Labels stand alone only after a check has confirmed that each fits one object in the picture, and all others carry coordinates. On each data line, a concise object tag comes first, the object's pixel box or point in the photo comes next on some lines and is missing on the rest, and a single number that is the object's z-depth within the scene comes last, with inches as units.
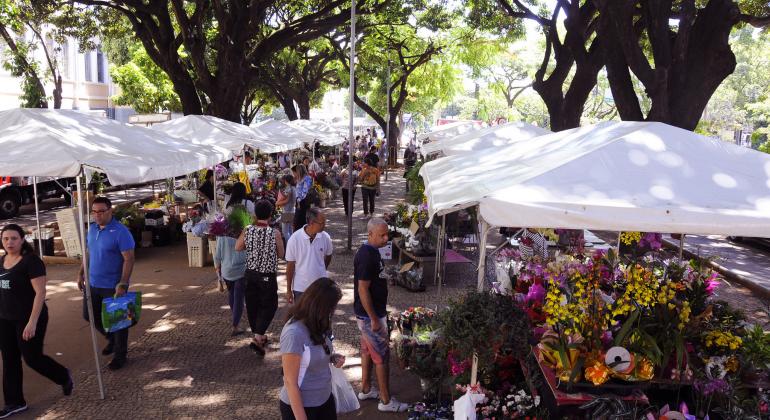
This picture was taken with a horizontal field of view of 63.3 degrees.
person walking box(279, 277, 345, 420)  136.9
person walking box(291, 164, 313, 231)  438.0
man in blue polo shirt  236.5
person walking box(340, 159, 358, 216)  483.4
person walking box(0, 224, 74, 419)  196.9
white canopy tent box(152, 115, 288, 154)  487.8
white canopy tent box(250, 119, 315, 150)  665.0
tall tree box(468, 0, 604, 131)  521.7
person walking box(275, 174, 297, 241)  435.8
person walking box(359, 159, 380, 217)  568.7
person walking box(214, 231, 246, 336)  268.2
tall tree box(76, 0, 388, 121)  637.3
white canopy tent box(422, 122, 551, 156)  454.9
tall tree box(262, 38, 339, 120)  1211.9
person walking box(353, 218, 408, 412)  198.2
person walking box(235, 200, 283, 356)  247.8
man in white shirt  233.9
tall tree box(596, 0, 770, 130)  384.2
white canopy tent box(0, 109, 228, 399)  227.0
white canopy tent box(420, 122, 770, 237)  147.9
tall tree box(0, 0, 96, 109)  686.5
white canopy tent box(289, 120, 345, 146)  865.1
